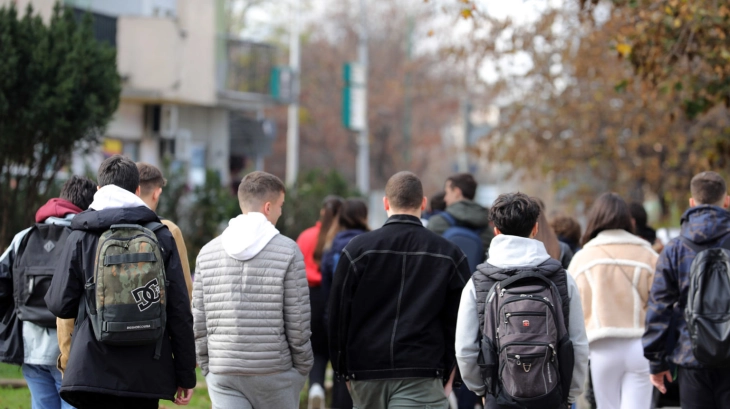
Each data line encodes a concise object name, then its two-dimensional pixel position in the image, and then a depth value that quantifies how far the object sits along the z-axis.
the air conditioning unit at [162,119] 42.59
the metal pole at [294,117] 60.89
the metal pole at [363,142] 62.31
